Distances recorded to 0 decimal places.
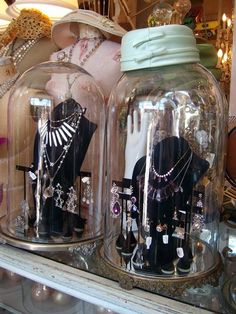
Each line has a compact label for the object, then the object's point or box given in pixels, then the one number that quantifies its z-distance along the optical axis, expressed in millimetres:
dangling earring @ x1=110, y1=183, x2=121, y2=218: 471
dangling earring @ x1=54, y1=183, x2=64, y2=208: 518
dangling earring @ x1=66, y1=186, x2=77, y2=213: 522
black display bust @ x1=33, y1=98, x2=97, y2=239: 517
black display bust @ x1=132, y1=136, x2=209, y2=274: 416
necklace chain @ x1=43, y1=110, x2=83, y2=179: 516
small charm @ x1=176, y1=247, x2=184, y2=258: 424
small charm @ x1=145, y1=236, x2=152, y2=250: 421
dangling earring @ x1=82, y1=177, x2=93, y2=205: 560
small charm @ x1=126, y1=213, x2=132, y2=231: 449
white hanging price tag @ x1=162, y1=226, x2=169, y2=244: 418
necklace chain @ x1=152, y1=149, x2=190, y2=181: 415
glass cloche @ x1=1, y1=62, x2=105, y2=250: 518
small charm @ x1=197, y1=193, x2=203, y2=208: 440
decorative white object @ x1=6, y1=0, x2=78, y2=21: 949
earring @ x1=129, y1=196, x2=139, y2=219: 438
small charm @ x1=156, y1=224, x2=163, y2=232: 418
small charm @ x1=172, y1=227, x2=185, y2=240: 421
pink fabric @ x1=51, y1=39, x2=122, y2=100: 611
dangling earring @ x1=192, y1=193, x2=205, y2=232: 440
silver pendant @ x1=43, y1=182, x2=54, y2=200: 520
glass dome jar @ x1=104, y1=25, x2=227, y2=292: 418
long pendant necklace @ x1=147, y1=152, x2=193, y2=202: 416
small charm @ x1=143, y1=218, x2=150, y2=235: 425
